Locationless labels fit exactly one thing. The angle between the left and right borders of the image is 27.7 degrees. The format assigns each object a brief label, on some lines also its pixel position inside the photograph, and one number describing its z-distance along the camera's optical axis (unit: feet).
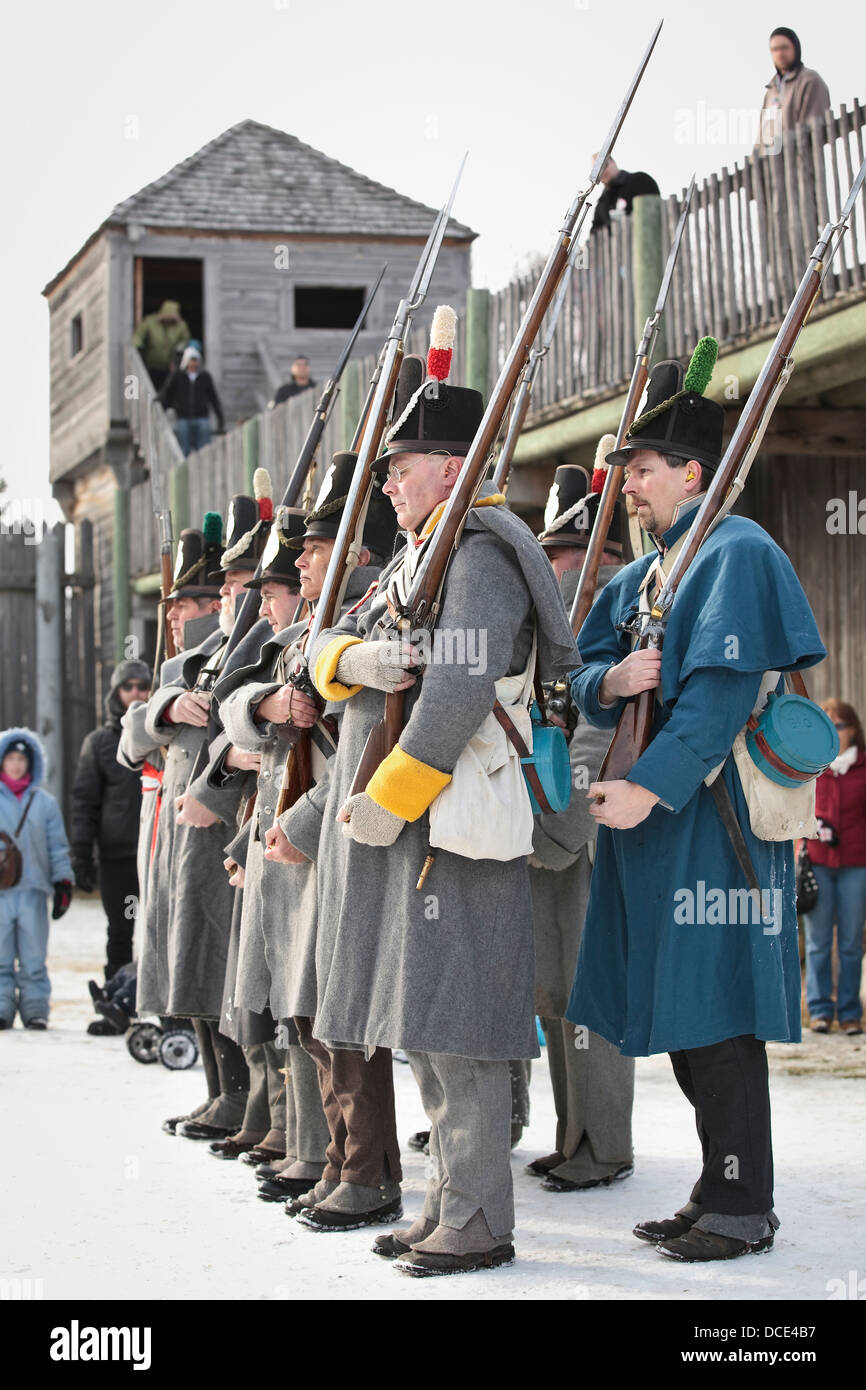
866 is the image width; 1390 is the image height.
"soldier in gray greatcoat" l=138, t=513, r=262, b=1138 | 19.21
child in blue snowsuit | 29.12
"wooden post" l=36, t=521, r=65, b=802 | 53.83
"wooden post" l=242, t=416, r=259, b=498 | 45.27
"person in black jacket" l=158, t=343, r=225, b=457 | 56.08
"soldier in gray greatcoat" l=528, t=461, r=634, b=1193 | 16.43
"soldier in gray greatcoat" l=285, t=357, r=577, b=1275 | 13.12
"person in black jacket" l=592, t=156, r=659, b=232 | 32.99
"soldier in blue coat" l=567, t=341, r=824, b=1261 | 13.19
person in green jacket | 60.49
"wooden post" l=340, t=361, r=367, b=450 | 38.34
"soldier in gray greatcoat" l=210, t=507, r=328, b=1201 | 16.08
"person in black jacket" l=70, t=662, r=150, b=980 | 29.91
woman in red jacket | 26.63
